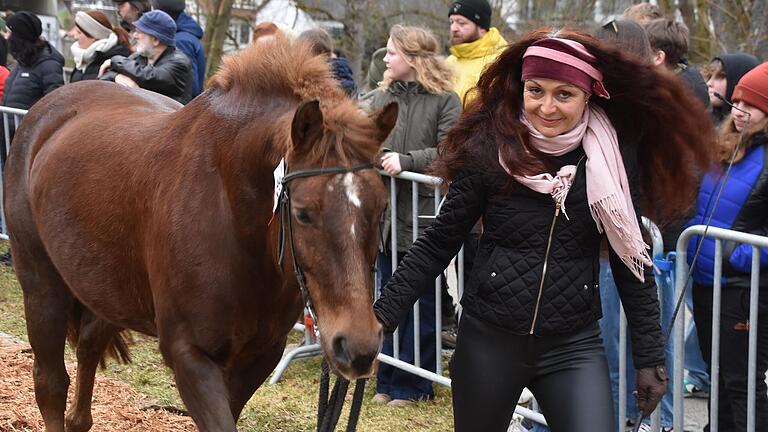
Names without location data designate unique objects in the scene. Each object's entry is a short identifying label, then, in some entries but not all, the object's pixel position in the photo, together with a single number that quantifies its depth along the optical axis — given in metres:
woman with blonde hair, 5.94
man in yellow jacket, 6.68
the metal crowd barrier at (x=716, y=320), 4.00
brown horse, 3.20
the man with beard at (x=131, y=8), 8.95
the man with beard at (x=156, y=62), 7.38
